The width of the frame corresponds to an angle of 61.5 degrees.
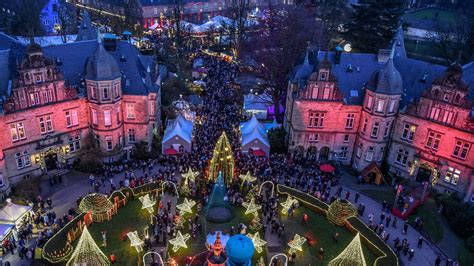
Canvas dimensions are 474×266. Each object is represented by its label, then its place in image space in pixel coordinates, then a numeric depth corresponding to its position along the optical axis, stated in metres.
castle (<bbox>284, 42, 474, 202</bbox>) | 46.81
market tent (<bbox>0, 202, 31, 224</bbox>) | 37.16
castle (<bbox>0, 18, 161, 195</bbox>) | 44.34
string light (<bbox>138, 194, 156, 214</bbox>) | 41.22
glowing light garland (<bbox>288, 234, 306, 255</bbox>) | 36.97
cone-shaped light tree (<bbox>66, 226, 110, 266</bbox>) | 31.85
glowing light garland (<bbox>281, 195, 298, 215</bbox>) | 42.75
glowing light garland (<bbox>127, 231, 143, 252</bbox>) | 35.59
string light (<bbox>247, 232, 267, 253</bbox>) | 36.66
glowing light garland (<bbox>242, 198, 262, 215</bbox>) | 41.22
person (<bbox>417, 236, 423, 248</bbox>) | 40.03
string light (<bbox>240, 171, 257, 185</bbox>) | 46.13
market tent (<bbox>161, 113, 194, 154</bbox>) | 54.12
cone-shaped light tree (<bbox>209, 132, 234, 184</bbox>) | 42.50
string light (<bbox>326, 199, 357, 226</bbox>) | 41.19
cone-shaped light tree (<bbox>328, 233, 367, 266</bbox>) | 32.78
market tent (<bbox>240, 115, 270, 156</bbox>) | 54.84
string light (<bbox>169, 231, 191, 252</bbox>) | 36.19
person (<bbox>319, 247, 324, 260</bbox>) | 37.83
